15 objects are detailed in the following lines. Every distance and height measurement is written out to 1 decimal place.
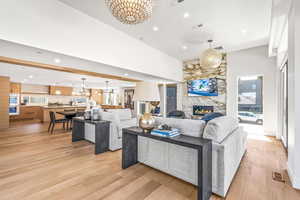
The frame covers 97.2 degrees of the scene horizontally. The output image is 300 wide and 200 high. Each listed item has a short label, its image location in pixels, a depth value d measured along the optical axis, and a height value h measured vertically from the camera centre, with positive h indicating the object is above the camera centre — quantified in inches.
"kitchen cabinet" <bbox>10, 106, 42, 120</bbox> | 310.9 -33.0
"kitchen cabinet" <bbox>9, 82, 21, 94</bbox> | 304.0 +27.2
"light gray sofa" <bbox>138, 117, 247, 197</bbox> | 67.9 -31.9
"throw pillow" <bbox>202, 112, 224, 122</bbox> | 96.7 -11.3
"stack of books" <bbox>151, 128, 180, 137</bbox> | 73.4 -18.1
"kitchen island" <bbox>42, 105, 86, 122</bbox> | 289.0 -20.1
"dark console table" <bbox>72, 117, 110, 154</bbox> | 124.0 -35.9
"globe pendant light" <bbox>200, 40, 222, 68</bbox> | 118.3 +39.0
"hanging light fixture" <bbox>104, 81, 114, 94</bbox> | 465.4 +34.3
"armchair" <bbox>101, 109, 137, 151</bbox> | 130.2 -26.0
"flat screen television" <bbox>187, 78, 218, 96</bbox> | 219.0 +24.4
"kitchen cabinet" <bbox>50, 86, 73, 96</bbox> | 371.9 +27.8
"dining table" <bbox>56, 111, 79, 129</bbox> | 212.1 -24.6
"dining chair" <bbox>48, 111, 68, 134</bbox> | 195.2 -28.0
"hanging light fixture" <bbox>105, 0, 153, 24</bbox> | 55.1 +39.7
